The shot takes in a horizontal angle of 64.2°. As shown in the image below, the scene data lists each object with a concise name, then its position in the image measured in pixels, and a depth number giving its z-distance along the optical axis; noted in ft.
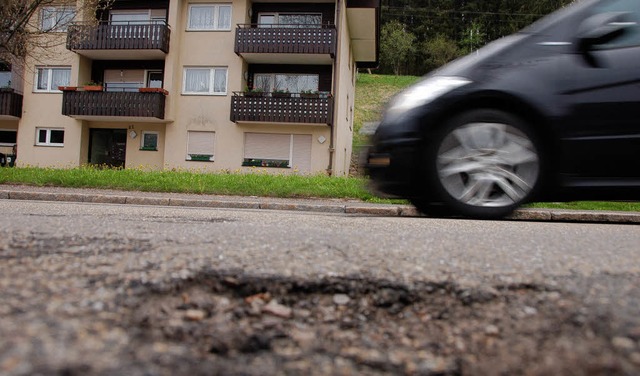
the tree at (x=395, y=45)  167.53
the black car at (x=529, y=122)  12.98
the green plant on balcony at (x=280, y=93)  65.10
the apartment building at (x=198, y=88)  65.05
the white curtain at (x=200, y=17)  69.36
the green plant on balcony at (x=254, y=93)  65.26
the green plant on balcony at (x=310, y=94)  64.90
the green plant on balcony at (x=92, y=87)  67.00
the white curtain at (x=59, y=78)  72.74
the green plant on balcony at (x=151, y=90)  64.90
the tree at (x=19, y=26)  42.60
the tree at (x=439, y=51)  172.14
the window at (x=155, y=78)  71.82
